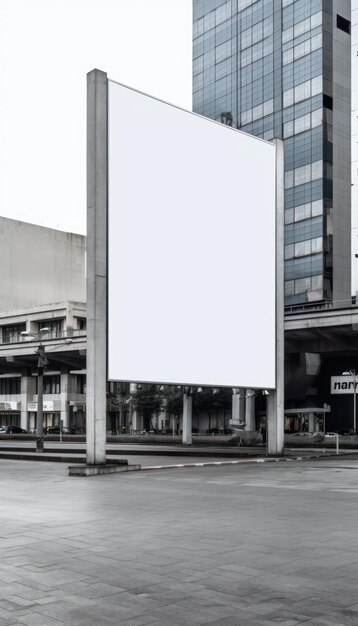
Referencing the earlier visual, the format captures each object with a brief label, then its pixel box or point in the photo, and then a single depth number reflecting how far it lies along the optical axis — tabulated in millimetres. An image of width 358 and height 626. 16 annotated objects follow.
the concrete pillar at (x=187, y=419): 62000
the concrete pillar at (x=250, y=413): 72938
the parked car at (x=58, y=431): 93419
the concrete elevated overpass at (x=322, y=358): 57938
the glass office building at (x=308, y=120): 86625
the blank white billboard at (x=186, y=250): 29031
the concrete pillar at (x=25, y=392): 107500
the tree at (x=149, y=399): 93125
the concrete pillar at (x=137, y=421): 102250
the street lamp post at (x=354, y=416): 71238
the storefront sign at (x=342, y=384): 76688
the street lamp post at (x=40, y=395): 42562
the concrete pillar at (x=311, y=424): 73544
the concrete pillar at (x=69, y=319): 104625
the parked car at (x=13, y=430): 101250
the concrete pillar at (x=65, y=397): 101125
